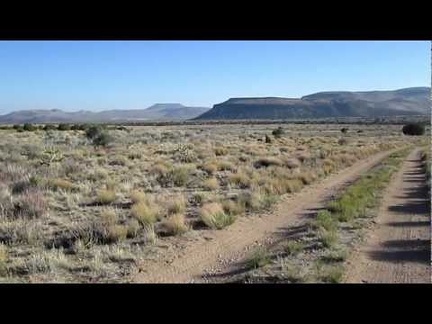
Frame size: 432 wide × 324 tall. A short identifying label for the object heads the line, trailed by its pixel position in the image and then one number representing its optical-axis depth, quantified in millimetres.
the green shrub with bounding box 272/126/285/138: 54938
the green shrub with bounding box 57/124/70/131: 57272
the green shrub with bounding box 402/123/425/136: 66438
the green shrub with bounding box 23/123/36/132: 52825
